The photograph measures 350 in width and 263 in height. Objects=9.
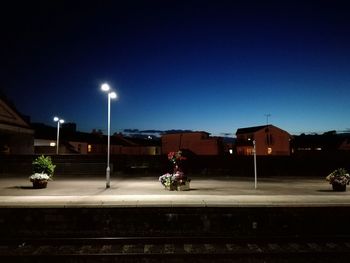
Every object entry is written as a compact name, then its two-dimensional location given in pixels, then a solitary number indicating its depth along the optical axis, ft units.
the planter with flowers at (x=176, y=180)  65.62
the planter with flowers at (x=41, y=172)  71.20
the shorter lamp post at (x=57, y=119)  122.31
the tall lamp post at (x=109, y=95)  66.74
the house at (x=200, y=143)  179.22
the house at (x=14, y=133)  128.26
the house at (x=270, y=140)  188.44
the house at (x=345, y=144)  212.84
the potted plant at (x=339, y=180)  65.98
